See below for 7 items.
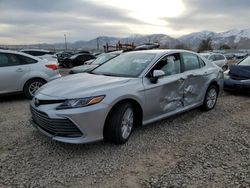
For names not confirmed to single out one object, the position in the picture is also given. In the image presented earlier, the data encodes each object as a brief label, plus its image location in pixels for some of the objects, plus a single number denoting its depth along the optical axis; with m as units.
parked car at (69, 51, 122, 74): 6.69
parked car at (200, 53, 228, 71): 11.79
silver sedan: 2.58
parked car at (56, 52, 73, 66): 17.26
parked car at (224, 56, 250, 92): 5.51
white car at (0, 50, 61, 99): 4.93
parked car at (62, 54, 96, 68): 16.52
